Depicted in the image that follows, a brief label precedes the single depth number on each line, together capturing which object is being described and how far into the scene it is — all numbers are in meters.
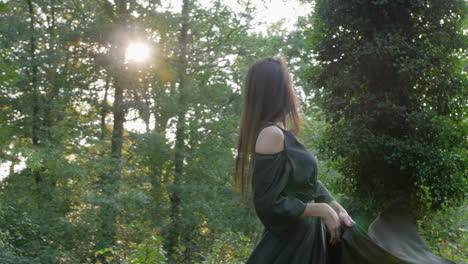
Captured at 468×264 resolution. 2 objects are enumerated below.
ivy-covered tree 7.03
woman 2.18
